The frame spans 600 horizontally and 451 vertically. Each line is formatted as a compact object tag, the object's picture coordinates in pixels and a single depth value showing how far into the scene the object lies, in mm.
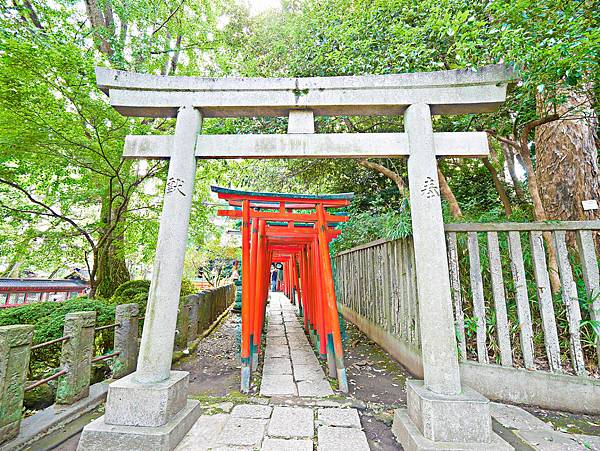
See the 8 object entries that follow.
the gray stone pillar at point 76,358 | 3254
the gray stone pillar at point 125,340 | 4148
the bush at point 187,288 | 8445
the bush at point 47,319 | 4285
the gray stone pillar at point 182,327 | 5512
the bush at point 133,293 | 6123
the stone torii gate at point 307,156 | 2502
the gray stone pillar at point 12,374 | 2441
